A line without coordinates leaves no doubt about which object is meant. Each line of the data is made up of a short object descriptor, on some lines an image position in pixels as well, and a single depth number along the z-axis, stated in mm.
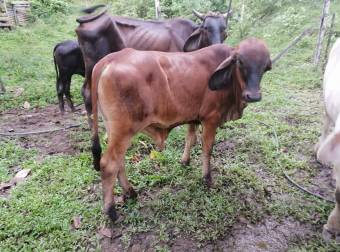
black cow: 4926
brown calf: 2393
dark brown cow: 4152
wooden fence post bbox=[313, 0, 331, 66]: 5910
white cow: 1890
